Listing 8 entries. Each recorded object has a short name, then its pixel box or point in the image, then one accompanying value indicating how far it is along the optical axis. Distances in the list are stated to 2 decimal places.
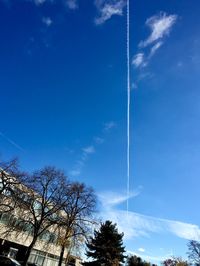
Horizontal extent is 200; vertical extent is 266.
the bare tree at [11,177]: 19.74
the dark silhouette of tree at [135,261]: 42.68
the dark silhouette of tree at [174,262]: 45.61
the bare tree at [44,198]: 23.30
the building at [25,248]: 31.34
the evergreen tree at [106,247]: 32.17
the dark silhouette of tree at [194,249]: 39.89
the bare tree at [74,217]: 25.53
